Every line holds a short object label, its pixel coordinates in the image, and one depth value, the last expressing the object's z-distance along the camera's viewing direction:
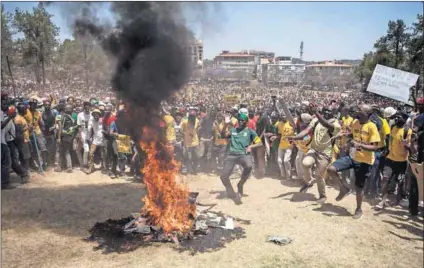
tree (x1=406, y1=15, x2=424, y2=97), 27.28
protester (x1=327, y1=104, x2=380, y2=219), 6.71
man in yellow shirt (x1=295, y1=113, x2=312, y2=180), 8.26
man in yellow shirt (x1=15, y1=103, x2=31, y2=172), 9.27
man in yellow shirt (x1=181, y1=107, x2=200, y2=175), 10.13
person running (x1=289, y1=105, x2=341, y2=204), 7.61
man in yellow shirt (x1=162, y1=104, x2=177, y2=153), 9.47
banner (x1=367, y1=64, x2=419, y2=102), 11.52
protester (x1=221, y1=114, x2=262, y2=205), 7.97
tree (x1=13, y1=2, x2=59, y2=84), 23.13
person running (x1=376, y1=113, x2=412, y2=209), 7.17
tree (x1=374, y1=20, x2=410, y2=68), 34.81
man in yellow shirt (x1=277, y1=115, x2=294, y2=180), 9.55
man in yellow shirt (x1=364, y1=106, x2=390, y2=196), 8.11
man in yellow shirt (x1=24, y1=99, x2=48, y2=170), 9.87
